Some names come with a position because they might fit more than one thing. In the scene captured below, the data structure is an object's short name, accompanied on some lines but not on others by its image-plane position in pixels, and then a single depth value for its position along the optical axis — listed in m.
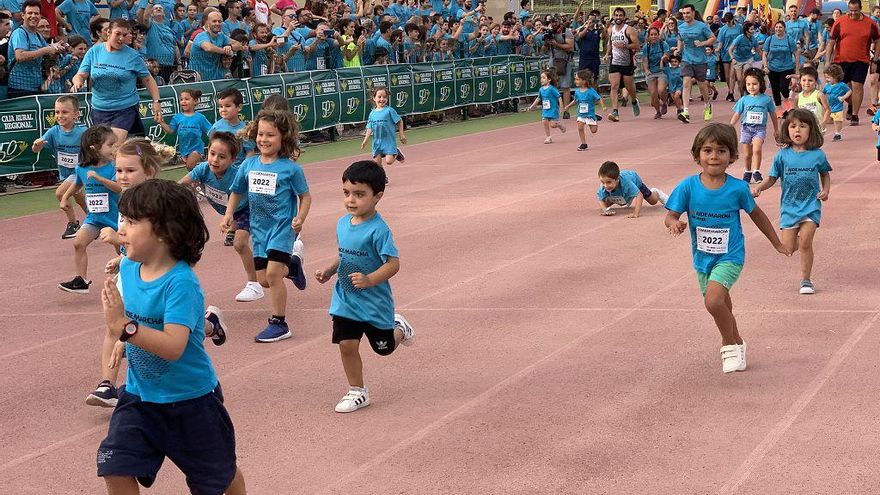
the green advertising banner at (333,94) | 17.61
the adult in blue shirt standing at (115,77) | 14.19
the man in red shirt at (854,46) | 24.38
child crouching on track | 14.27
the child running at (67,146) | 13.59
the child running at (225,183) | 9.95
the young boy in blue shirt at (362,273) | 7.17
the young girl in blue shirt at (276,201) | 9.09
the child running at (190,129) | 15.18
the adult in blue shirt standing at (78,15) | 20.28
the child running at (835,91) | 20.19
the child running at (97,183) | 10.09
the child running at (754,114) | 15.75
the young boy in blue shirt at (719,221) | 7.78
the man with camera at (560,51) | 30.91
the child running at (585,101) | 21.98
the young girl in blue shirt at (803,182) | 9.91
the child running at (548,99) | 22.77
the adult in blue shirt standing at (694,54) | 27.09
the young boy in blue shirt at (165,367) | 4.57
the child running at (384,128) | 17.89
